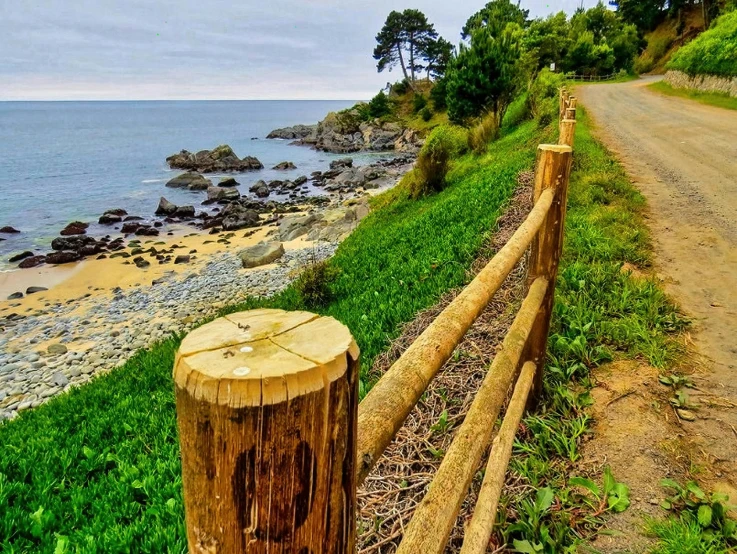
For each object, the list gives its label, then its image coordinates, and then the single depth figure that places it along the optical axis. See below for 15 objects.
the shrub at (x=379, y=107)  60.47
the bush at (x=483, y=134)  18.62
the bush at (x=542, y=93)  18.93
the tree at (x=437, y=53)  60.97
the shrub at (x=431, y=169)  14.54
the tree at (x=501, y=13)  43.69
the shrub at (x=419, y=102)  57.91
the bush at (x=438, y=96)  51.78
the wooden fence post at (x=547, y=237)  2.92
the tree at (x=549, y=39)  37.53
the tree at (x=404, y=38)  60.22
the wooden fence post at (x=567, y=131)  5.26
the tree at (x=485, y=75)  22.23
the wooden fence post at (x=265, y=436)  0.67
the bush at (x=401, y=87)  63.88
